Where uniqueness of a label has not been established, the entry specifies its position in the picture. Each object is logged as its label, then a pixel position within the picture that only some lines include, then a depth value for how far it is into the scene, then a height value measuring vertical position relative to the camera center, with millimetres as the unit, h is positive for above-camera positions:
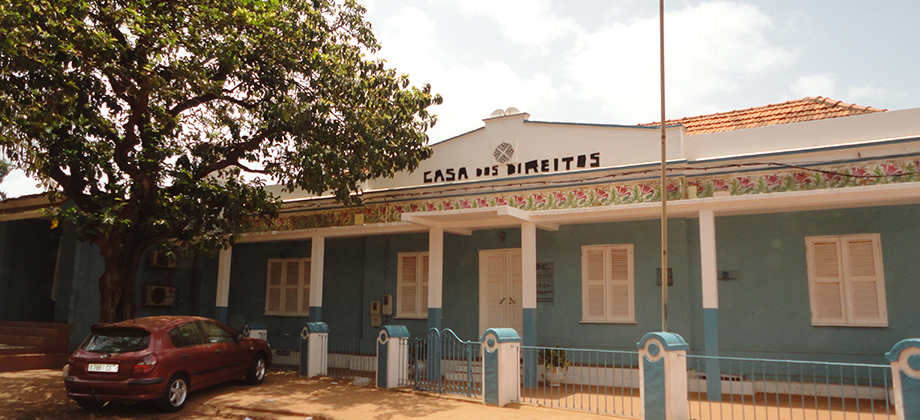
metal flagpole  8606 +965
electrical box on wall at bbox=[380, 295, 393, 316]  13531 -239
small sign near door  11922 +225
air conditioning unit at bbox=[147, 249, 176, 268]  14516 +701
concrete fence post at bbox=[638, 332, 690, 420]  7504 -921
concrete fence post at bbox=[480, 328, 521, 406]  8930 -981
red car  8367 -947
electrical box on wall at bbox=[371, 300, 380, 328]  13633 -410
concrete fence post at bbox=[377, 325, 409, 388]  10453 -981
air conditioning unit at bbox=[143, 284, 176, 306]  14445 -79
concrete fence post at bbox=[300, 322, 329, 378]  11844 -1024
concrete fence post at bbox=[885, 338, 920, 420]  6102 -712
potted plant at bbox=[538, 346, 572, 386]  10586 -1112
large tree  9117 +2871
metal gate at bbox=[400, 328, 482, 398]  10058 -1208
